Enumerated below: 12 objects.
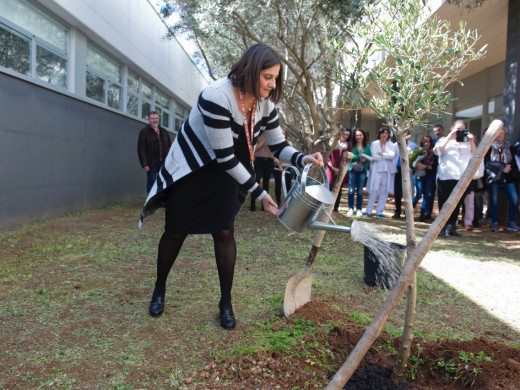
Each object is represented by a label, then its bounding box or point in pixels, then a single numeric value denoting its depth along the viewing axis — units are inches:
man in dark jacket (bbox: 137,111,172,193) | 327.0
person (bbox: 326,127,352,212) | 328.5
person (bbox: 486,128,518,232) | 277.6
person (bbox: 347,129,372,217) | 325.4
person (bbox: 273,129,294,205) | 306.6
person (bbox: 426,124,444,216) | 299.1
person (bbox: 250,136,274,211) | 298.4
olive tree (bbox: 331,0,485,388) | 87.3
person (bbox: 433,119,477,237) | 256.7
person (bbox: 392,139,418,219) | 332.5
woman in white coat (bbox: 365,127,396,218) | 331.0
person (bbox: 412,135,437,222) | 310.3
